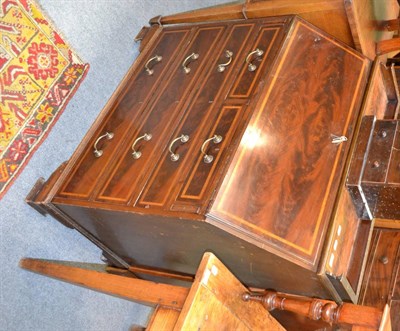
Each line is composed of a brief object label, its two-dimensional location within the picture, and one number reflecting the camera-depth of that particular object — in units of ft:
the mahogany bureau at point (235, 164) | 5.97
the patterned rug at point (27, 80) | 7.56
